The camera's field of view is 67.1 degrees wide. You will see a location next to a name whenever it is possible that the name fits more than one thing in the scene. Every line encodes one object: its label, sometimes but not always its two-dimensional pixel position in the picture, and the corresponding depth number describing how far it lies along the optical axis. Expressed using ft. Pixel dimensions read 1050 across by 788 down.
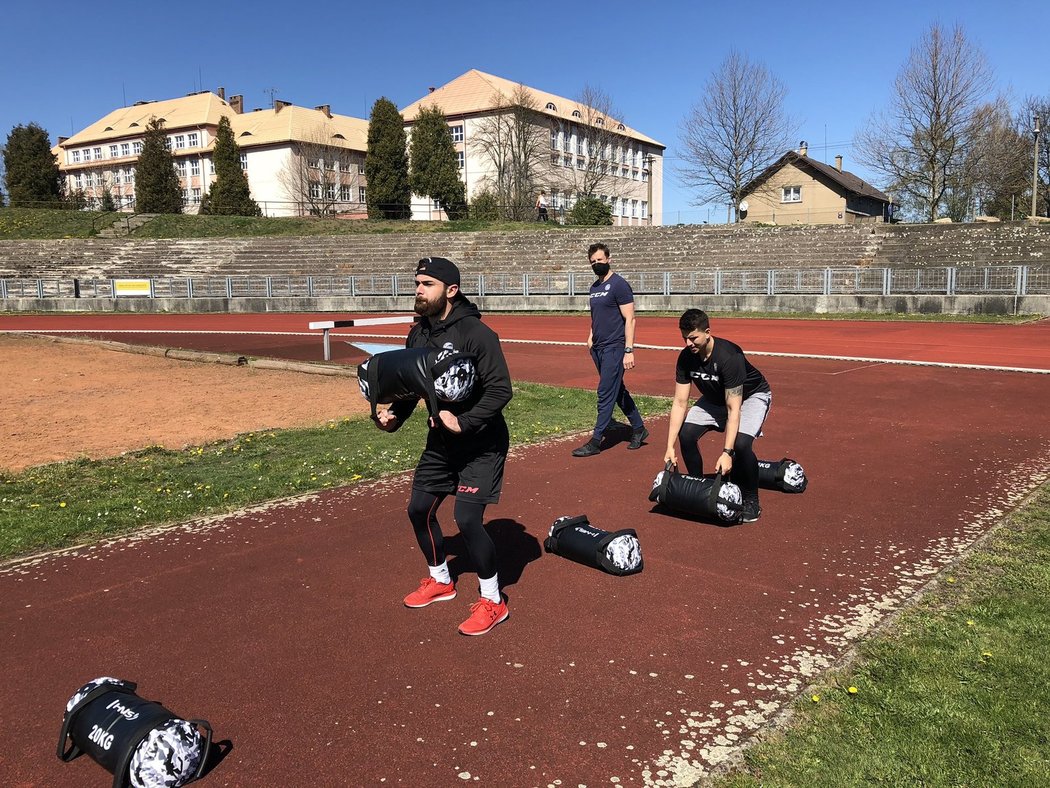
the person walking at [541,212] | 186.91
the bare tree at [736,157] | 182.50
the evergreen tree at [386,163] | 196.75
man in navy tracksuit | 26.13
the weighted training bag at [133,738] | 9.41
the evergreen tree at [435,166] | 196.75
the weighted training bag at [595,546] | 16.02
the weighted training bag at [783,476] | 21.63
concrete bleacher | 108.17
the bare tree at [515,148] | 219.61
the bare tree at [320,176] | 232.73
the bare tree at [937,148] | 151.02
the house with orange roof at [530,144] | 224.53
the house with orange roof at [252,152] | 238.48
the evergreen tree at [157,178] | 193.26
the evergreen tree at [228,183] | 197.98
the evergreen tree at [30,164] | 220.23
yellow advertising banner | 114.42
